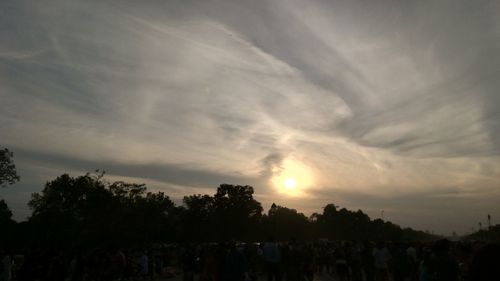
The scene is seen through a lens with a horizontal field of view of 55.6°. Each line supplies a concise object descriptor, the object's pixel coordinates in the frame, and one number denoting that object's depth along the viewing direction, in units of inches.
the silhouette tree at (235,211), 4379.9
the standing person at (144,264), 1034.7
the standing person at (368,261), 730.2
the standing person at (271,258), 708.7
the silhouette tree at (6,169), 2295.8
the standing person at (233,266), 506.9
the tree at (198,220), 4180.6
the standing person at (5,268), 885.8
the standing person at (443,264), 365.7
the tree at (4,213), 2964.6
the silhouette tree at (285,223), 4943.4
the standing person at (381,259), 707.4
